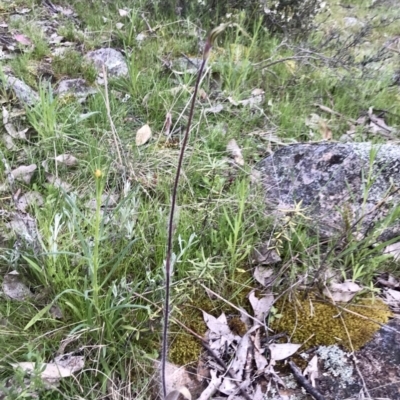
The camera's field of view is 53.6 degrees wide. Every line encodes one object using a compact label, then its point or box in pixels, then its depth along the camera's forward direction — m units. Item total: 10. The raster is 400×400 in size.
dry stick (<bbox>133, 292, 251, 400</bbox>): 0.50
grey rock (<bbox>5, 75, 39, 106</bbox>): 0.83
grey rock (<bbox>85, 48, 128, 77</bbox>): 0.98
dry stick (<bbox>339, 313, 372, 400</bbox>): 0.49
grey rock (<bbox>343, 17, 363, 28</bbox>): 1.49
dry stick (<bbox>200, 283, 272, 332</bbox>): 0.55
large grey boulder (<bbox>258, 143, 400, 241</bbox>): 0.66
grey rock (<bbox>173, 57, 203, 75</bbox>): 0.99
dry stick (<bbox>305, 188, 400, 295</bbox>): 0.56
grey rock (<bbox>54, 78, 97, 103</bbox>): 0.88
